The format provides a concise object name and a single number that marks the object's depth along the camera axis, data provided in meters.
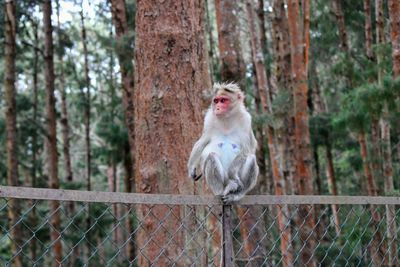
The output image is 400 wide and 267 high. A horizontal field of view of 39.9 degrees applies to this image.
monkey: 4.75
